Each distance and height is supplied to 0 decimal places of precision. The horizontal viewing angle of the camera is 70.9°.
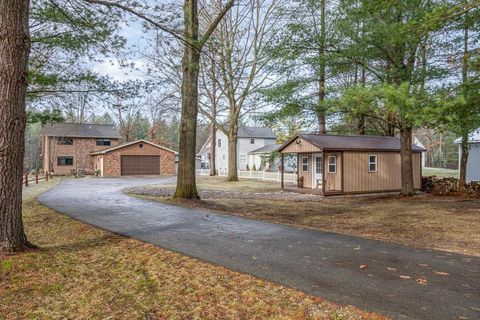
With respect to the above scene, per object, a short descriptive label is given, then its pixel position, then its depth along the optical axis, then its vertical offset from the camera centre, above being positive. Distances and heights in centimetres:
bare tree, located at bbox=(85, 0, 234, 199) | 1168 +144
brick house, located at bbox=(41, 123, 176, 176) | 3619 +134
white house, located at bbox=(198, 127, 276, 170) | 4294 +285
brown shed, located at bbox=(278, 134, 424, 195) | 1764 +16
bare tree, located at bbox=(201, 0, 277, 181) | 2473 +875
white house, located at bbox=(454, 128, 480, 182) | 1936 +46
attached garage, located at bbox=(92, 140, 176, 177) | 3569 +72
